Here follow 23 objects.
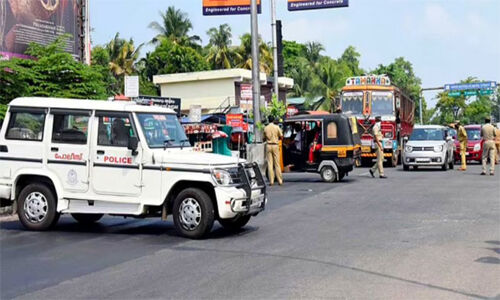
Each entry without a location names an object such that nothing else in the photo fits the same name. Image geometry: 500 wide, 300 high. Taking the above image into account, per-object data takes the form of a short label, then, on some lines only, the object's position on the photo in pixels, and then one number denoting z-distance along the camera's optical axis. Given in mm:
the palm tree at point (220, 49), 62438
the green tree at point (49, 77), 19453
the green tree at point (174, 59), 55406
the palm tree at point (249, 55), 61562
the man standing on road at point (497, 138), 25562
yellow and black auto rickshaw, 20609
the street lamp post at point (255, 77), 22984
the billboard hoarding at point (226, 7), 23688
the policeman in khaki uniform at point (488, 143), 23484
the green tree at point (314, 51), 72875
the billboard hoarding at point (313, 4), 24156
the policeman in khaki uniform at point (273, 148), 19875
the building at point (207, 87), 43344
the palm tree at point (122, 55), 59531
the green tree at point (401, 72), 94125
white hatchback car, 27000
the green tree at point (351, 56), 90688
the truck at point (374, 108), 30531
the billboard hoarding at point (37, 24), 21578
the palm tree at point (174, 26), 62875
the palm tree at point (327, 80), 61744
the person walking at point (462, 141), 26844
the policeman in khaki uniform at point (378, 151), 22312
